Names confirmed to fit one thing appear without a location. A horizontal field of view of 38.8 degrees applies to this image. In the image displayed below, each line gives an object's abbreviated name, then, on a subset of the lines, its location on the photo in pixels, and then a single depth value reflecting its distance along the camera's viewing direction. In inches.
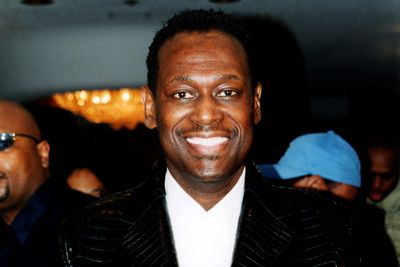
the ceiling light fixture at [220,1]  189.3
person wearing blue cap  124.6
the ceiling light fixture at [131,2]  207.7
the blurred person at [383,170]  165.3
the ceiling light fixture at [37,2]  184.5
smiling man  69.0
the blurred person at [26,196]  96.1
